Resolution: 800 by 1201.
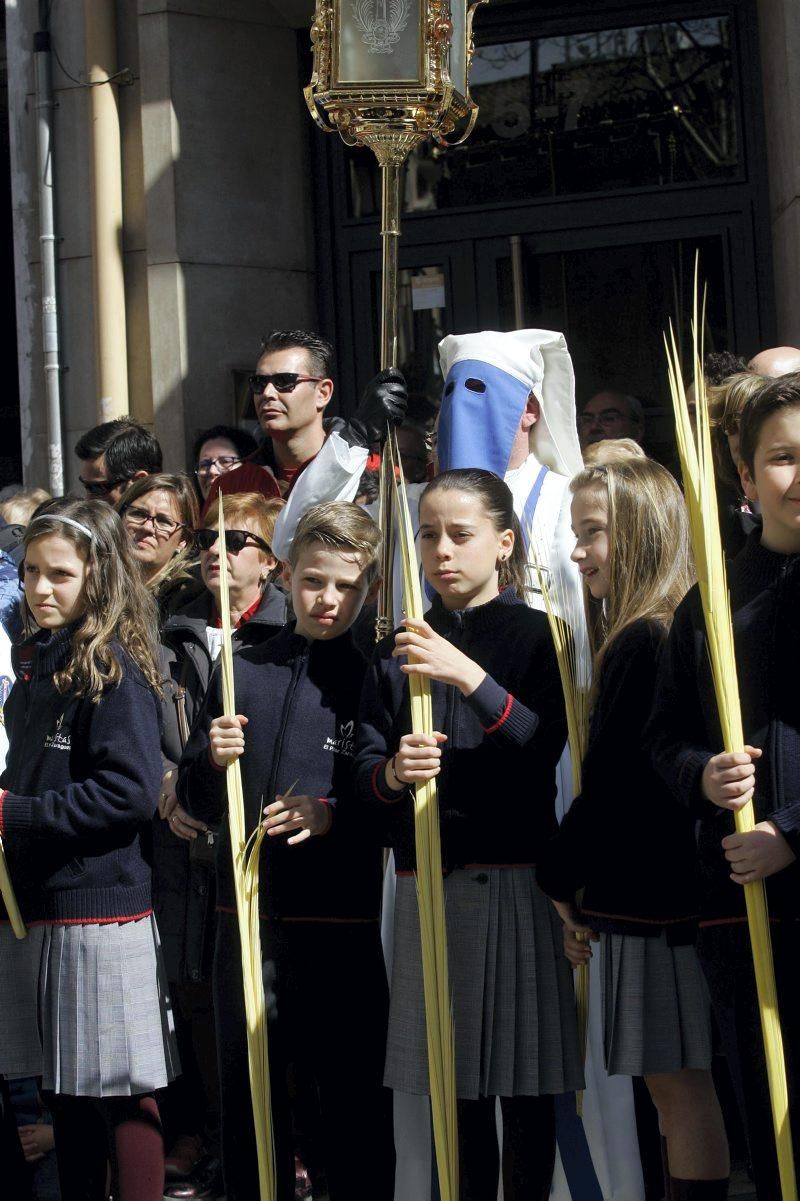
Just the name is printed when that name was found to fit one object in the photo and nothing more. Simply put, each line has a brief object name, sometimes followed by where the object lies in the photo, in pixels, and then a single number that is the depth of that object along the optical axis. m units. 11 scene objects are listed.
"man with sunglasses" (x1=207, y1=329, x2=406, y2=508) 5.41
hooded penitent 4.64
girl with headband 3.87
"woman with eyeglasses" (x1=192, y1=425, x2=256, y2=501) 6.17
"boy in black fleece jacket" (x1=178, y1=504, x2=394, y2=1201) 3.80
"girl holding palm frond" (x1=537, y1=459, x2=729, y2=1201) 3.52
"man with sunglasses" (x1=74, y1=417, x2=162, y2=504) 5.86
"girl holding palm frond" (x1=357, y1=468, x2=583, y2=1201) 3.60
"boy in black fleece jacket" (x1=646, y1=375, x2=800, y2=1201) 3.01
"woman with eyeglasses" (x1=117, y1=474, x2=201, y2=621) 5.22
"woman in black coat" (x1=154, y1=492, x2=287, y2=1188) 4.56
